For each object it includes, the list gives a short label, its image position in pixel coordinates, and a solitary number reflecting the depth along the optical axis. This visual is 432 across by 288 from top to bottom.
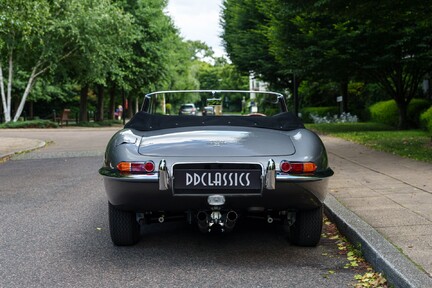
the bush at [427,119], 15.56
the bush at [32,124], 30.20
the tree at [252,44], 32.75
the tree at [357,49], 19.09
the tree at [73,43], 30.23
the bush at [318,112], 35.66
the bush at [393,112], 23.66
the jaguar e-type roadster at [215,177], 4.18
